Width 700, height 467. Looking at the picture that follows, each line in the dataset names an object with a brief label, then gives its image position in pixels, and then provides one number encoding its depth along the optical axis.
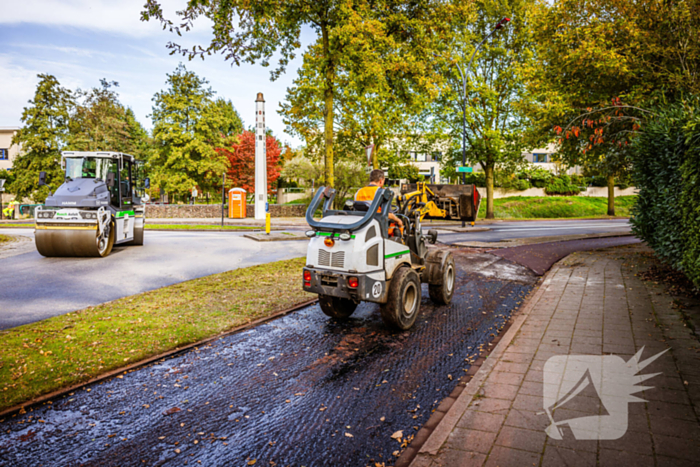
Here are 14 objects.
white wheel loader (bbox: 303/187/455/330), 5.46
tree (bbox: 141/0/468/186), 11.11
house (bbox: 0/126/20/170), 53.88
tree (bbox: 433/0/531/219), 28.67
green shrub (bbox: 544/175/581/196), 43.75
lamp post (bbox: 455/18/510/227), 27.61
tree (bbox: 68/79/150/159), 38.84
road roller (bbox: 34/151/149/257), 11.25
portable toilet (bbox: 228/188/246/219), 32.03
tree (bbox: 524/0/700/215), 10.48
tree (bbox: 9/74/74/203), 37.62
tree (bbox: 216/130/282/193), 44.19
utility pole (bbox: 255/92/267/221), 30.27
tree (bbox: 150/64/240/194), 39.41
